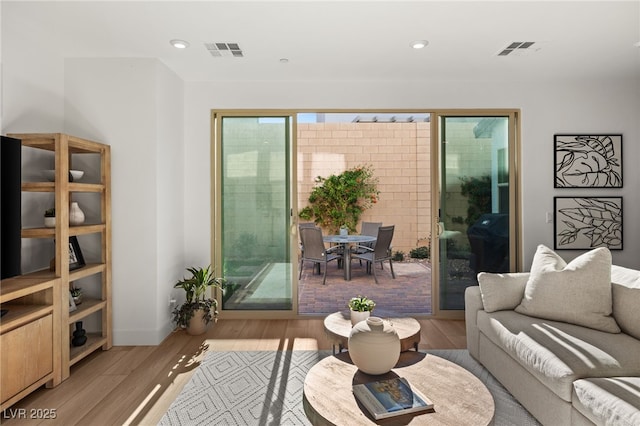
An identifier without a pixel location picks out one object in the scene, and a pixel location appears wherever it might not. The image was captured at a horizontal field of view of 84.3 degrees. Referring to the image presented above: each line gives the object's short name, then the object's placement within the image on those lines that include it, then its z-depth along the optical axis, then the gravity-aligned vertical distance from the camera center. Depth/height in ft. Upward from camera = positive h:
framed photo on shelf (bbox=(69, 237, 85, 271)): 9.35 -1.11
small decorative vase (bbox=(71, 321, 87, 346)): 9.47 -3.28
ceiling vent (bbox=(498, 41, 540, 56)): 9.82 +4.69
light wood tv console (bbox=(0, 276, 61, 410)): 6.88 -2.55
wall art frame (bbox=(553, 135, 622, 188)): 12.62 +1.79
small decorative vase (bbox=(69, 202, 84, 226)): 9.28 -0.02
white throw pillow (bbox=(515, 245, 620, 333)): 7.57 -1.83
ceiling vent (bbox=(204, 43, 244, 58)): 9.93 +4.74
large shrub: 23.99 +0.75
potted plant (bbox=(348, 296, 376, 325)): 7.96 -2.20
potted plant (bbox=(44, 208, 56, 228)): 8.79 -0.14
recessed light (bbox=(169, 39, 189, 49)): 9.61 +4.70
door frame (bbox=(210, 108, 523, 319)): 12.86 +1.26
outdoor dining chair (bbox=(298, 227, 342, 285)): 17.42 -1.65
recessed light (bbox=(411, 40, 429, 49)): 9.62 +4.66
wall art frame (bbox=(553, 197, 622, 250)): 12.62 -0.42
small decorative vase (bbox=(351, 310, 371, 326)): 7.93 -2.32
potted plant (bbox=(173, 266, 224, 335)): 11.30 -3.00
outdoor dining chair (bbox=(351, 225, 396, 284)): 17.56 -1.89
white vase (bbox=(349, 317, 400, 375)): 5.69 -2.20
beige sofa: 5.58 -2.53
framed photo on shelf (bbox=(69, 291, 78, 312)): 9.20 -2.38
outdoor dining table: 18.78 -1.63
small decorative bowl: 8.87 +1.03
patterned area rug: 6.96 -4.01
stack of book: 4.77 -2.65
